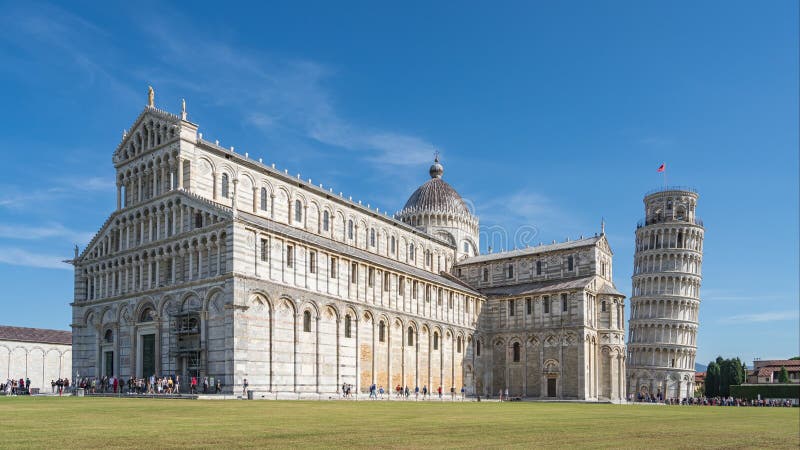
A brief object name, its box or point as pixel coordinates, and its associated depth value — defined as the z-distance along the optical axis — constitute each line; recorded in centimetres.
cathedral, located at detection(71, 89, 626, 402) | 4934
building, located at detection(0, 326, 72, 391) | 8069
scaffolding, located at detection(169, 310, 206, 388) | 4941
